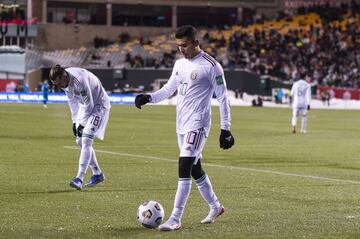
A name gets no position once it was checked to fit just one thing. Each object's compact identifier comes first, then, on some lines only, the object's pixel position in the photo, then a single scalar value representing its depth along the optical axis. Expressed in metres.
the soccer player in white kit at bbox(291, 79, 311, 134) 39.59
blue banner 74.19
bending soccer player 16.05
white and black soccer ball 11.62
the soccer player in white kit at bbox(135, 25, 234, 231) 11.59
